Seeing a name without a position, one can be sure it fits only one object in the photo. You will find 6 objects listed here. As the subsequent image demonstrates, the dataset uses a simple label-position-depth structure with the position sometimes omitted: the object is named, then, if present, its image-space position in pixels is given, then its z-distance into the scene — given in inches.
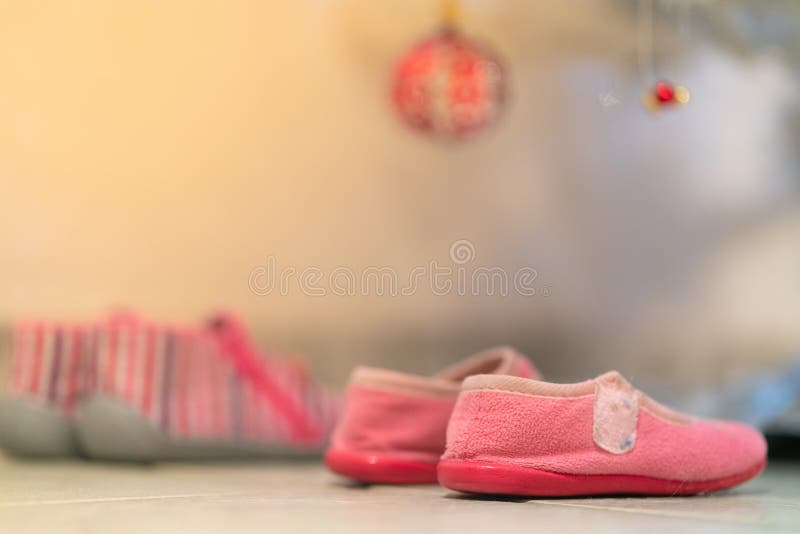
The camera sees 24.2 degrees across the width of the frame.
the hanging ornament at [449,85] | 45.3
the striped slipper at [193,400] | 40.6
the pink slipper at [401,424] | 34.0
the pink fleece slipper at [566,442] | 30.6
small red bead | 35.7
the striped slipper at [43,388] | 41.3
